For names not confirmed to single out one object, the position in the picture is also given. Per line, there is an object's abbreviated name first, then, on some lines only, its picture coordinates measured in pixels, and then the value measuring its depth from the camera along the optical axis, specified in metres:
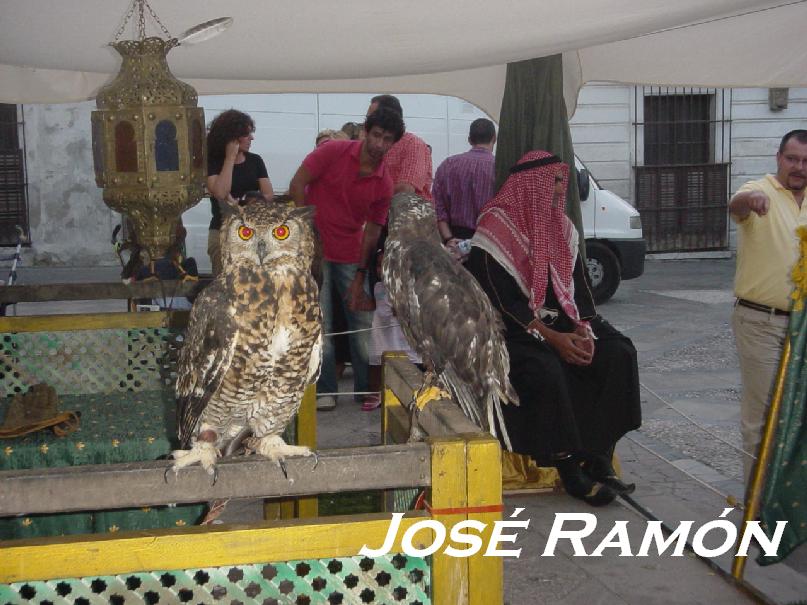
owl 2.59
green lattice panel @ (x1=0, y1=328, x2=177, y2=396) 4.01
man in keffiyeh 5.00
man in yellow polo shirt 4.60
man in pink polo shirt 6.33
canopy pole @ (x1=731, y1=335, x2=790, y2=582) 3.95
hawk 3.90
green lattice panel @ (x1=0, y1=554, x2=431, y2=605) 1.79
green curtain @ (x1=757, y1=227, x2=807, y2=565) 3.83
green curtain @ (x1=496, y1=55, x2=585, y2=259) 5.13
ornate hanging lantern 3.13
